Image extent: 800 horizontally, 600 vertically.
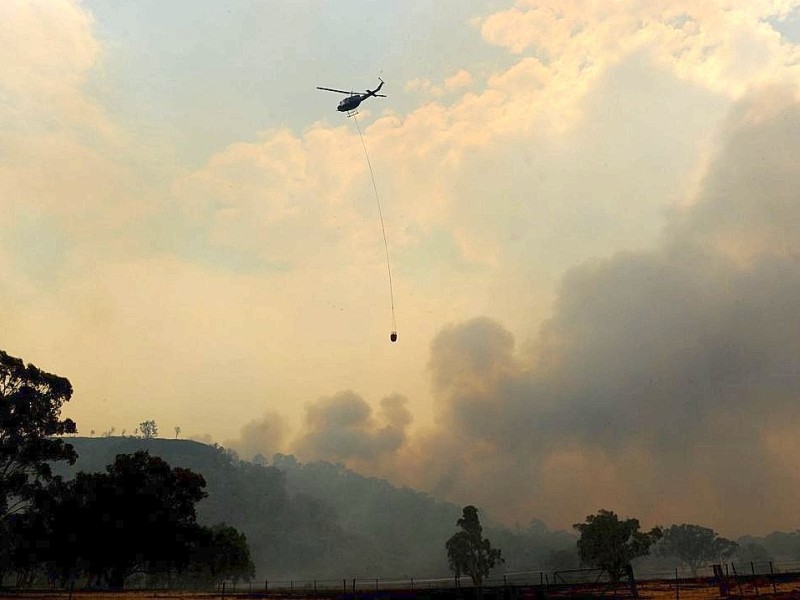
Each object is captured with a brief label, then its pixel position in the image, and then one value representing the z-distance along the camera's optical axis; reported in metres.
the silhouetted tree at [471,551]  113.50
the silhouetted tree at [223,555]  91.50
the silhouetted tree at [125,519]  70.94
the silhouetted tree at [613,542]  98.19
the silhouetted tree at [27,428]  62.06
